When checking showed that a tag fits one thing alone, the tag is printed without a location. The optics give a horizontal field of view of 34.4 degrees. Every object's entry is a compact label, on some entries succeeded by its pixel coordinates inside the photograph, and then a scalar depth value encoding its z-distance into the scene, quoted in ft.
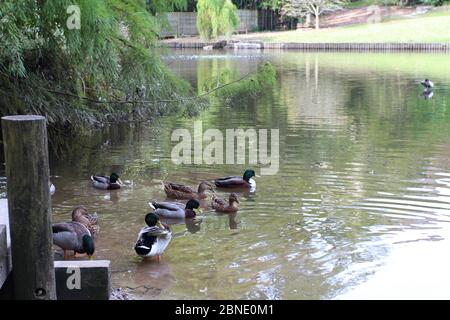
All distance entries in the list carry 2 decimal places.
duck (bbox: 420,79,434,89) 73.28
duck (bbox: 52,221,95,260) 22.43
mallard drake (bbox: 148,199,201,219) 27.94
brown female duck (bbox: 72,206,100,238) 24.91
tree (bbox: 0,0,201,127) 31.68
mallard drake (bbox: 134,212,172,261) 22.21
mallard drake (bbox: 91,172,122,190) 32.27
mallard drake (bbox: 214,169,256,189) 32.65
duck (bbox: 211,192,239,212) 28.84
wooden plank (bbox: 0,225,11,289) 15.30
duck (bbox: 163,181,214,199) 30.99
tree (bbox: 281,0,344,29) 190.08
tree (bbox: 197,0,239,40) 122.48
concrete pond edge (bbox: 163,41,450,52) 153.28
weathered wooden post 14.70
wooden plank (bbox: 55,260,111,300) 16.94
